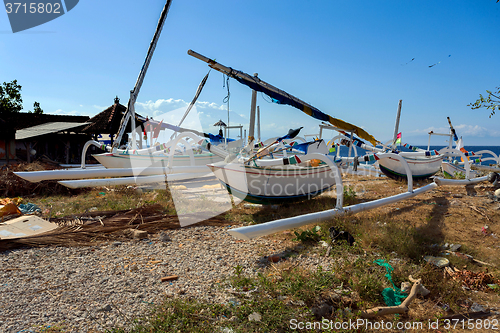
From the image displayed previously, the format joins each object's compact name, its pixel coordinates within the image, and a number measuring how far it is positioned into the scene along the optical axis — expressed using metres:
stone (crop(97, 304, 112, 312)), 3.17
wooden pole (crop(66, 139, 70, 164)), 20.00
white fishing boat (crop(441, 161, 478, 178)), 12.21
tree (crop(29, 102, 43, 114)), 29.32
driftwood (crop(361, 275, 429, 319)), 3.19
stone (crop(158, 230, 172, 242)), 5.58
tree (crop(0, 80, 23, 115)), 26.36
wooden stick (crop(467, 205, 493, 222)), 6.64
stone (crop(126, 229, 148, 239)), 5.64
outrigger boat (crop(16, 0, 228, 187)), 8.30
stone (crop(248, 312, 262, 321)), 2.96
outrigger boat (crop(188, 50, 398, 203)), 6.64
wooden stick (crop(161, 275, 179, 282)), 3.88
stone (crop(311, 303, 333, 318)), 3.20
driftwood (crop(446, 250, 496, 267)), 4.52
